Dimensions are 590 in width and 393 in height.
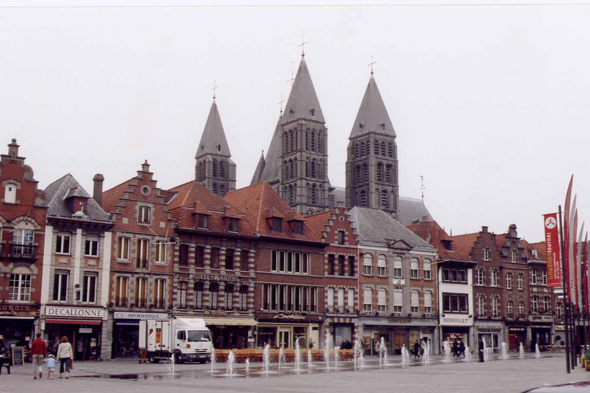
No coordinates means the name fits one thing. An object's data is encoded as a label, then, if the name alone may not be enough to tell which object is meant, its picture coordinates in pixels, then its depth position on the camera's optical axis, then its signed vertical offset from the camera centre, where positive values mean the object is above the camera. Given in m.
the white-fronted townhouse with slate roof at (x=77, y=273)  52.16 +3.86
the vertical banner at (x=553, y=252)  37.00 +3.95
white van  47.72 -0.50
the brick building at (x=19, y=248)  50.47 +5.29
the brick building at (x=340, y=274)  66.31 +4.91
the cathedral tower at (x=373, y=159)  140.38 +31.13
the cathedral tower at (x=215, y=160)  149.50 +32.40
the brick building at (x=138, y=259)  54.94 +5.10
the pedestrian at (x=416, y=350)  57.71 -1.26
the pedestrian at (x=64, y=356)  32.44 -1.00
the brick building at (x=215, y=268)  58.56 +4.81
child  31.98 -1.33
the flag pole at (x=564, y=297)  33.38 +1.56
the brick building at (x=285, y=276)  62.38 +4.51
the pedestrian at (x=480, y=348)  48.47 -0.95
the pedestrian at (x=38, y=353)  32.28 -0.88
